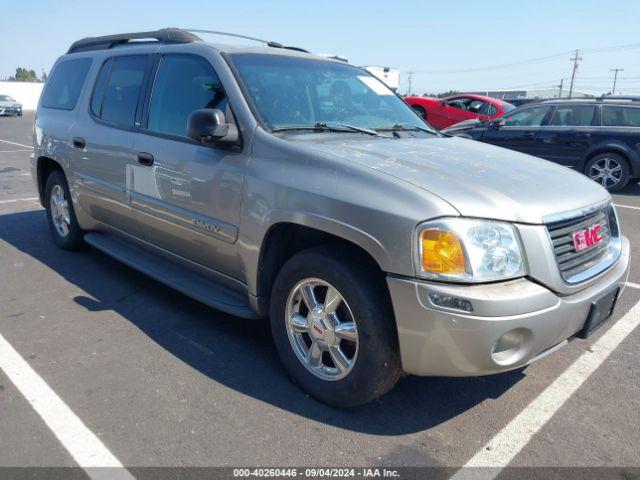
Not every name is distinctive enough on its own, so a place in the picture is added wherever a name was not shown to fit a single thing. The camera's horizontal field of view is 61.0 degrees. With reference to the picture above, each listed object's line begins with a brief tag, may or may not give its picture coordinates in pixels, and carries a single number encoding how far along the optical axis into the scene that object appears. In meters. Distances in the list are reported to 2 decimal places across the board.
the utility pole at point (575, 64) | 74.19
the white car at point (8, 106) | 34.25
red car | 14.74
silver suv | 2.40
